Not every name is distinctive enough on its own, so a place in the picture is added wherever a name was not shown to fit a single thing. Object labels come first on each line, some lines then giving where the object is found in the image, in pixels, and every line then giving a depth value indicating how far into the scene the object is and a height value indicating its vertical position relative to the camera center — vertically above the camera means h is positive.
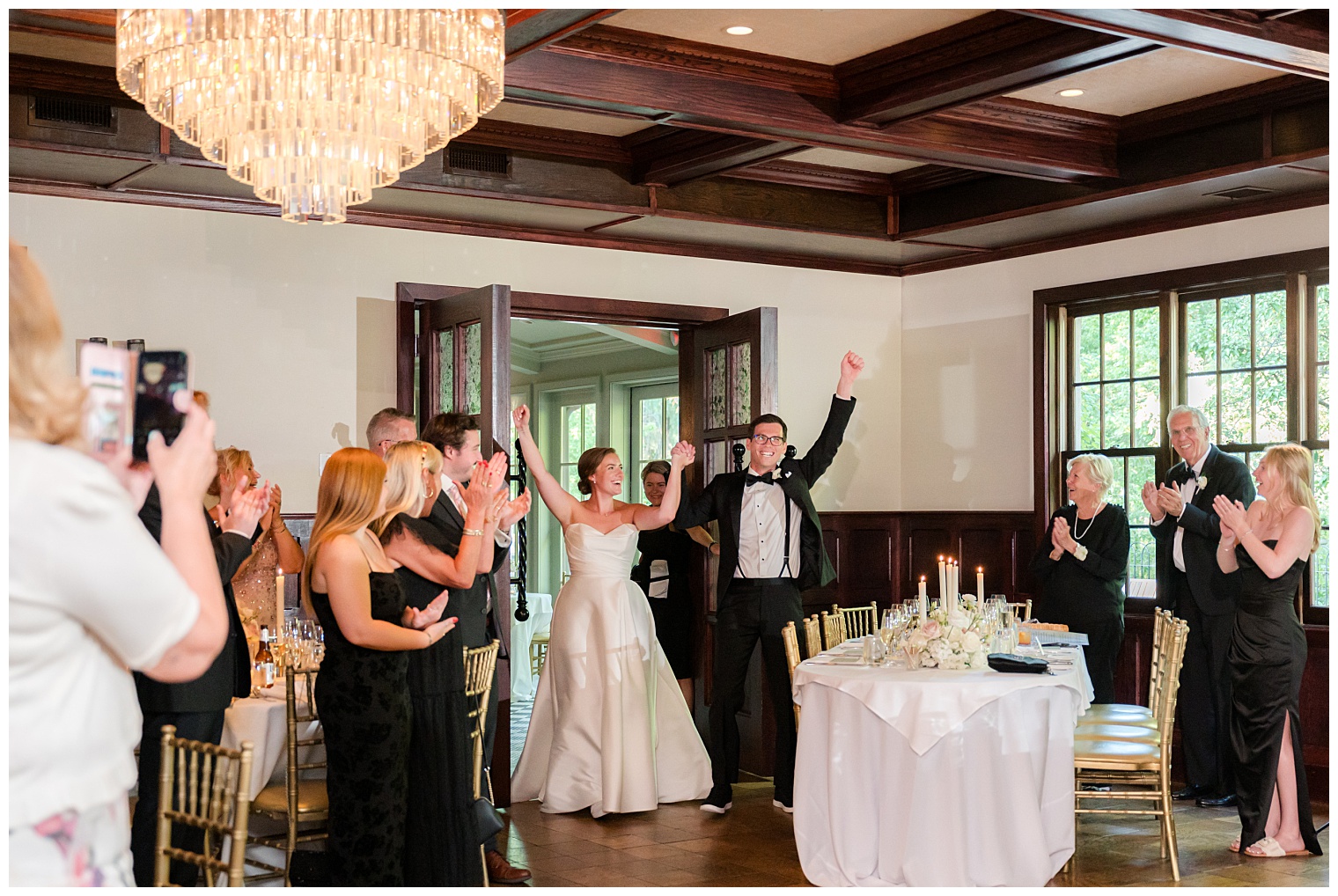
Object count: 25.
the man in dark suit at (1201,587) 6.42 -0.59
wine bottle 4.84 -0.73
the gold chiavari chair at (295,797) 4.30 -1.10
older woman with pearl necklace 6.53 -0.51
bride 6.31 -1.05
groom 6.34 -0.51
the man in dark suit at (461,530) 4.95 -0.23
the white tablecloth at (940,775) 4.56 -1.09
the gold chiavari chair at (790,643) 5.50 -0.73
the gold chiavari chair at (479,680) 4.59 -0.75
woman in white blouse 1.59 -0.18
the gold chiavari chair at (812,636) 5.84 -0.76
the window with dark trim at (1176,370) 6.58 +0.55
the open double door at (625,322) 6.32 +0.52
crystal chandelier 3.40 +1.04
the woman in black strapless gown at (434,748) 4.09 -0.88
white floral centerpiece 4.82 -0.64
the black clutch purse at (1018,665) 4.77 -0.72
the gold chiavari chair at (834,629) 6.09 -0.76
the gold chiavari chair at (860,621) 6.54 -0.84
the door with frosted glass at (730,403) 7.07 +0.38
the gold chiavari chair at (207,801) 2.81 -0.74
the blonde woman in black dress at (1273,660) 5.32 -0.79
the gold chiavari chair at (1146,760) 5.00 -1.11
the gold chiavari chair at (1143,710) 5.52 -1.07
